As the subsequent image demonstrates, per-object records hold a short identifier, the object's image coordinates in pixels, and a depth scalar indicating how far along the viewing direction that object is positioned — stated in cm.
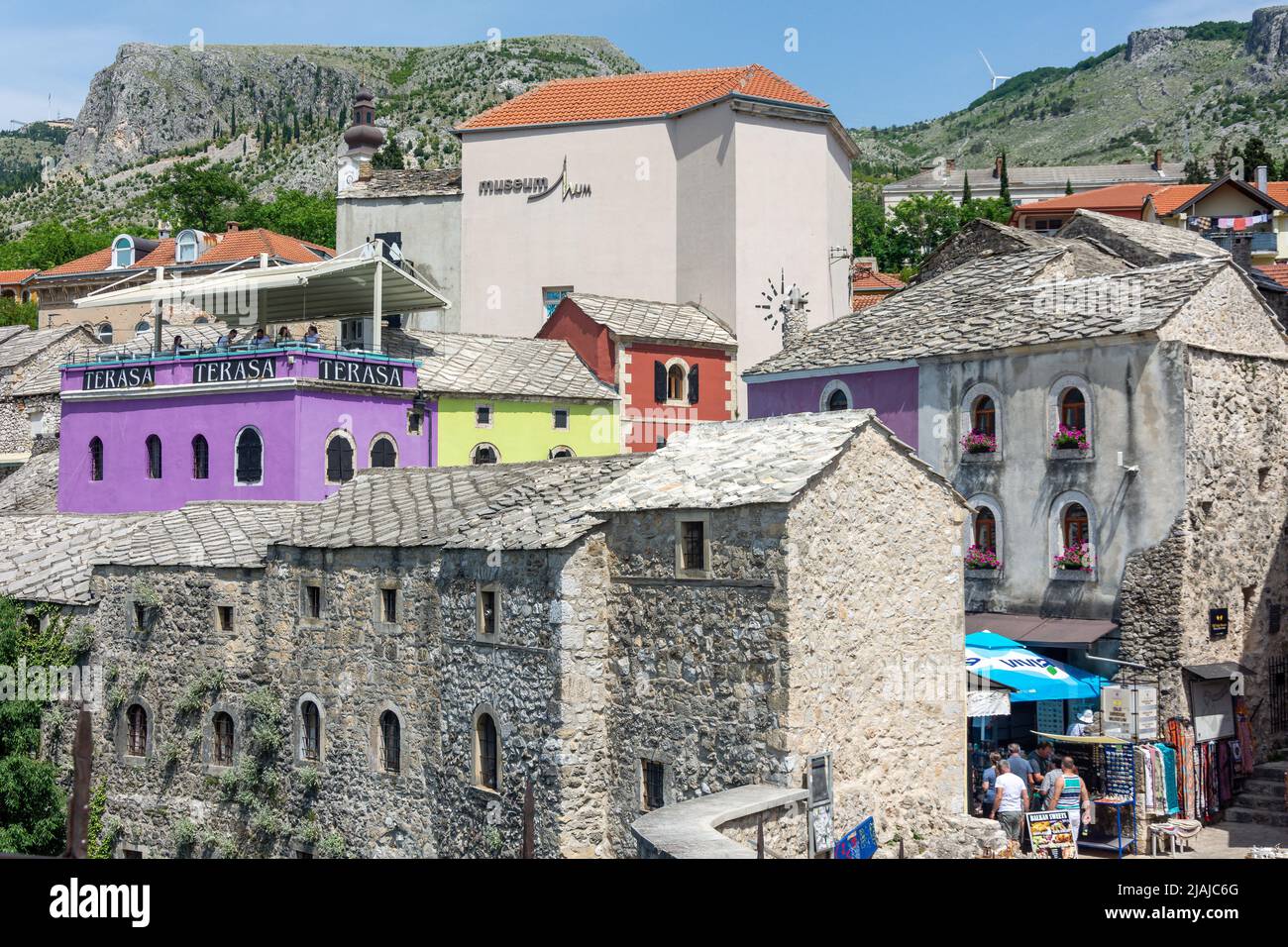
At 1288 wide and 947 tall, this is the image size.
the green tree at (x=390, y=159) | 8319
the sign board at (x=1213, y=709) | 2469
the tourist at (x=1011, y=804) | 2069
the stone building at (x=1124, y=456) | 2477
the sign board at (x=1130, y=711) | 2386
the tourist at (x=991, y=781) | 2166
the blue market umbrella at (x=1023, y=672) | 2336
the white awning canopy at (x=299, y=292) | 3262
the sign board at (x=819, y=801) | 1773
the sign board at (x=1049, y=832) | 2031
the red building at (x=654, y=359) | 3722
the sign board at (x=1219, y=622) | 2519
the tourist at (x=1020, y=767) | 2200
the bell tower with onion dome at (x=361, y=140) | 5072
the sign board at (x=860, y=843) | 1820
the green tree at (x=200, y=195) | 9056
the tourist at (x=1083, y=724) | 2462
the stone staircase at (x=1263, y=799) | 2383
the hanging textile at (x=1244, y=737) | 2531
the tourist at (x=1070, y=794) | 2109
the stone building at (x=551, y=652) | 1878
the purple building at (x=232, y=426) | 2923
